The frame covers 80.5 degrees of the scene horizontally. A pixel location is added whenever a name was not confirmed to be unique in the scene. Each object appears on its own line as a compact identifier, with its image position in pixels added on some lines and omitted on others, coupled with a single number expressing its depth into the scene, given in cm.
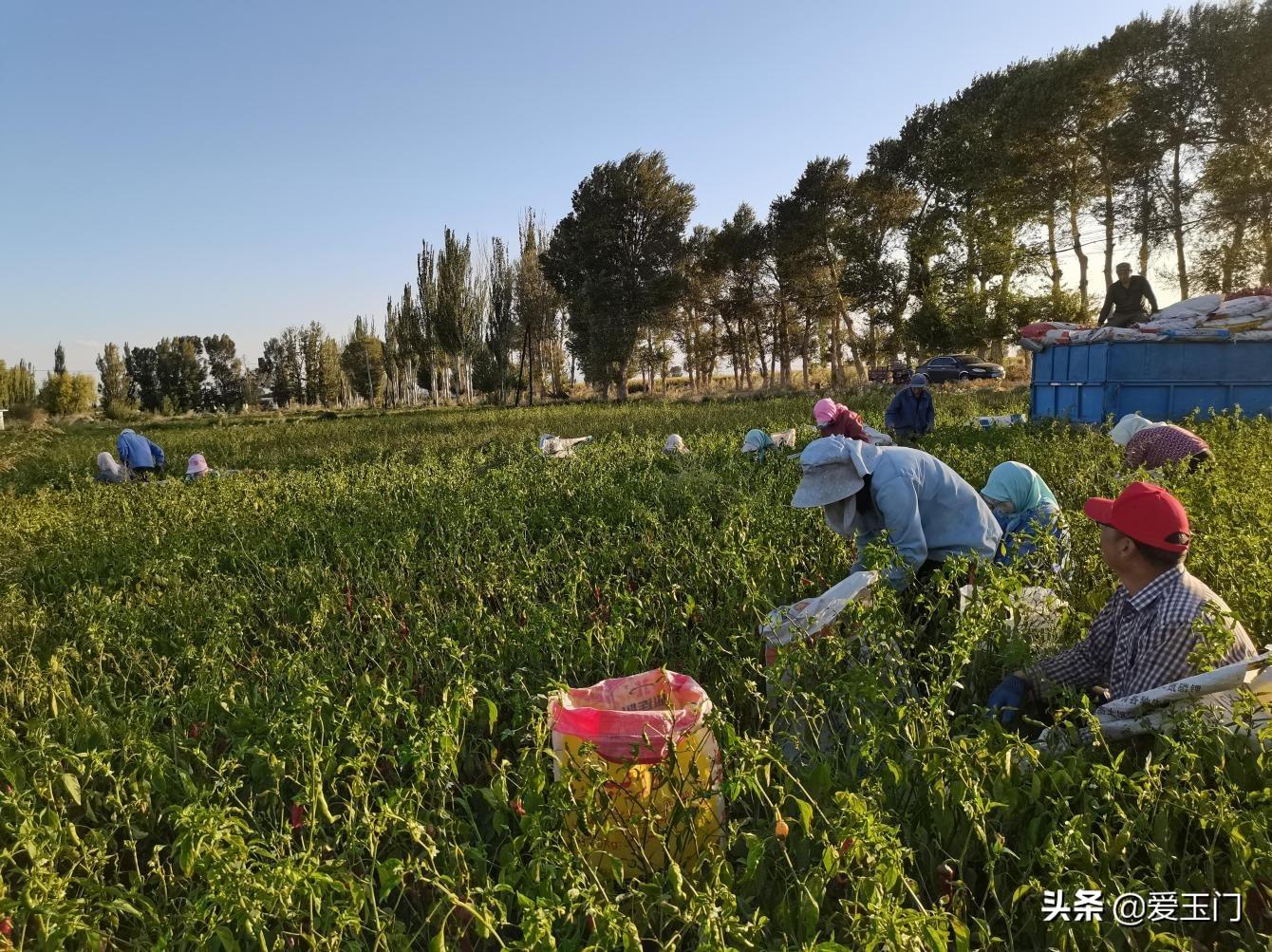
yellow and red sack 186
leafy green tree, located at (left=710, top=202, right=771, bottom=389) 3133
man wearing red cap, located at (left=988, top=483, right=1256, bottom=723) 235
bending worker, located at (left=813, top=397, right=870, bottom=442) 648
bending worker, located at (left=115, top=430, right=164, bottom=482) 1008
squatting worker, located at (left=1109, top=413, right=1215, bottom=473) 495
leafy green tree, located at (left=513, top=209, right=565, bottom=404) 3919
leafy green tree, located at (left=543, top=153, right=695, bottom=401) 3073
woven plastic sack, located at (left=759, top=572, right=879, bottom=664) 259
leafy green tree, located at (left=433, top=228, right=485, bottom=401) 3791
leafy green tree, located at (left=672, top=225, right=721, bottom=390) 3241
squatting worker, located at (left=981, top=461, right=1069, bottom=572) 409
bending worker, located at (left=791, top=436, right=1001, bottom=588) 332
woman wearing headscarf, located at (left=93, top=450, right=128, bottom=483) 980
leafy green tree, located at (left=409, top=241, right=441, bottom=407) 4100
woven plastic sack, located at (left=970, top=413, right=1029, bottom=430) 1044
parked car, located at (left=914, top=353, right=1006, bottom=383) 2589
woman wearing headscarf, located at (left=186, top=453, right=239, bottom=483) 1018
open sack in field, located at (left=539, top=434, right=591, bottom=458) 1064
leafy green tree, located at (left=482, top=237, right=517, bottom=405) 3906
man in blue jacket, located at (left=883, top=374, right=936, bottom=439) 936
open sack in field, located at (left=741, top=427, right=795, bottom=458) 852
